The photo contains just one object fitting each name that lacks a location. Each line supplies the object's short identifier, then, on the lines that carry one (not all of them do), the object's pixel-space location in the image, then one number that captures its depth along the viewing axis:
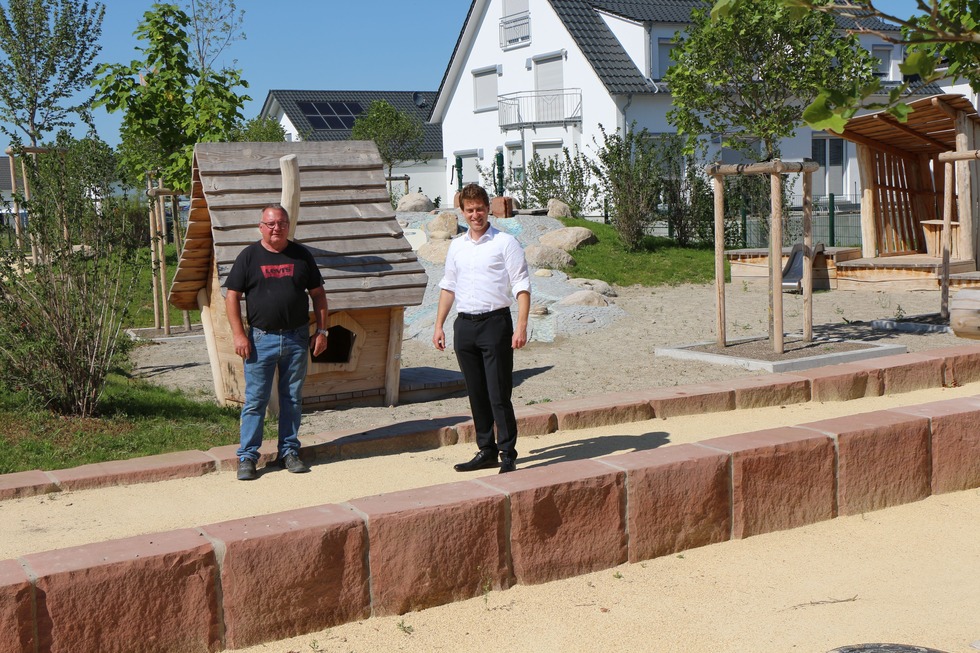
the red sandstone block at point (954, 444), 6.38
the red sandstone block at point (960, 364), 9.59
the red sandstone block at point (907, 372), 9.23
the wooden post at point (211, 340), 9.12
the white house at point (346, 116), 45.88
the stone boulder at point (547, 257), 18.11
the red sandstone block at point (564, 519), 5.00
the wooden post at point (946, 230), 13.08
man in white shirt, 6.50
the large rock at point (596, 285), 16.33
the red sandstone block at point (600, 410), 7.99
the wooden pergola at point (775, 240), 10.62
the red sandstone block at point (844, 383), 8.92
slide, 17.36
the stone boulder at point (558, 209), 23.14
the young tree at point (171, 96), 13.21
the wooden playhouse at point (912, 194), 16.69
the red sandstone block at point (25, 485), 6.33
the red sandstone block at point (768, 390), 8.70
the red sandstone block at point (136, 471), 6.53
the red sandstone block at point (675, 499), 5.31
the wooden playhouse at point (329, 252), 8.59
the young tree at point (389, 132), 40.12
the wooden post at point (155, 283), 14.56
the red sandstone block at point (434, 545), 4.64
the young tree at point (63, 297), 7.84
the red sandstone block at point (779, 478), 5.65
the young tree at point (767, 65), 16.41
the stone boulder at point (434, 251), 17.93
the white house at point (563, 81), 32.72
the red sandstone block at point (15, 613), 3.83
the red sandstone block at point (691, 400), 8.37
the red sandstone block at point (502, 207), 21.22
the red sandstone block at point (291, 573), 4.32
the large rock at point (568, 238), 19.86
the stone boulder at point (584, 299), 14.44
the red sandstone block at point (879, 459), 5.99
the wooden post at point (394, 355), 9.03
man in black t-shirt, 6.80
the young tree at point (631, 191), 20.72
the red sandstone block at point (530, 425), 7.82
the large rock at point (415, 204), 22.67
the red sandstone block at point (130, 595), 3.97
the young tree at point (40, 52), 26.03
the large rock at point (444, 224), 19.52
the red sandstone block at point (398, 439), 7.46
